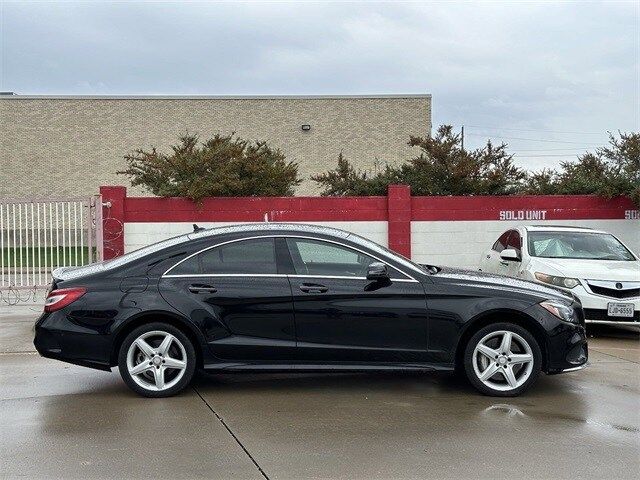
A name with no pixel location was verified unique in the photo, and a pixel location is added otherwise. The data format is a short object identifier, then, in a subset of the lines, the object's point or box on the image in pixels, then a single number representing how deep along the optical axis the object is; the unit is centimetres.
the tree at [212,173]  1416
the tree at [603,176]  1475
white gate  1234
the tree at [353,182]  1689
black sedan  607
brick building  3606
